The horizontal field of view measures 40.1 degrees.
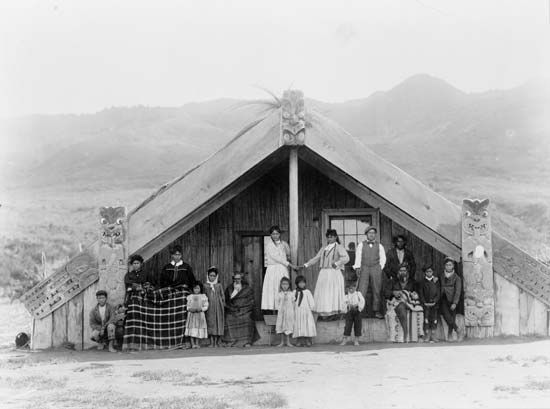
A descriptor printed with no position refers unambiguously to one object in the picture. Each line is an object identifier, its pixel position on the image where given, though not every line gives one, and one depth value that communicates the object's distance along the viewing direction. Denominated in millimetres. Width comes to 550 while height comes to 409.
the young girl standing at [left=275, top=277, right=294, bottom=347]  10273
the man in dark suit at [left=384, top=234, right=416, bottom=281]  10945
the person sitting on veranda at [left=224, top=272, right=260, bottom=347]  10625
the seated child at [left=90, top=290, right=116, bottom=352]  10157
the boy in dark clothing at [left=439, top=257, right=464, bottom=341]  10359
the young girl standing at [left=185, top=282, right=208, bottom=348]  10398
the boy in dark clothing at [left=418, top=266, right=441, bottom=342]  10391
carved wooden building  10352
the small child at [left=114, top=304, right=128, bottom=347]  10211
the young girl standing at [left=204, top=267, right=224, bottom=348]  10508
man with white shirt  10805
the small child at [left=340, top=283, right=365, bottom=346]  10320
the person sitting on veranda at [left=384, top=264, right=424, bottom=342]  10375
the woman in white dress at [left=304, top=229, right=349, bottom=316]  10438
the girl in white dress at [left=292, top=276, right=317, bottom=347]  10258
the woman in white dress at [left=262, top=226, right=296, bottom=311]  10648
